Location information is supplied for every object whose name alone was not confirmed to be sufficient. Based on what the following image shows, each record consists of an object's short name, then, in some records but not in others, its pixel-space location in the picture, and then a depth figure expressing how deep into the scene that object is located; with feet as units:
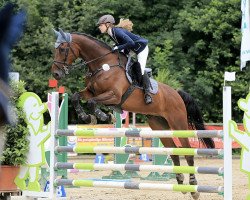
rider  45.42
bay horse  45.28
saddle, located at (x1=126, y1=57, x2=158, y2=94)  46.92
